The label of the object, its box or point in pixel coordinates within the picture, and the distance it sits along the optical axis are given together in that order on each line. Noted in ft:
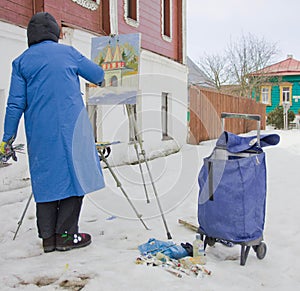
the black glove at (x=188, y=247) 10.21
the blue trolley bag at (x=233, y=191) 9.76
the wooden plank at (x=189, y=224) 12.68
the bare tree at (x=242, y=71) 93.25
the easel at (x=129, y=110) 13.33
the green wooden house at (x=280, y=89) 99.35
